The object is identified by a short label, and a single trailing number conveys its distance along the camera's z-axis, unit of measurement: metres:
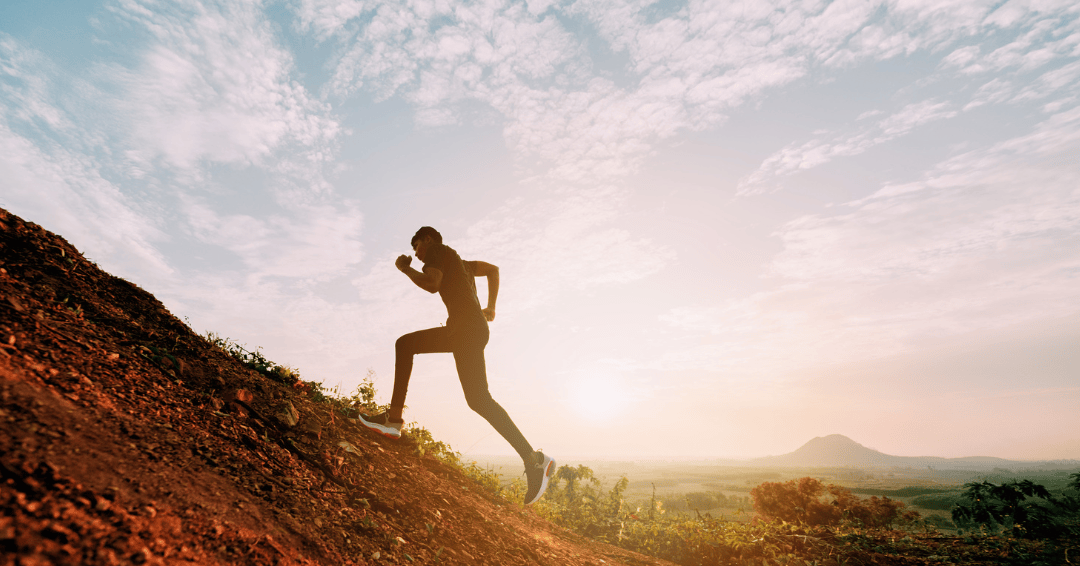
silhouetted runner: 4.20
